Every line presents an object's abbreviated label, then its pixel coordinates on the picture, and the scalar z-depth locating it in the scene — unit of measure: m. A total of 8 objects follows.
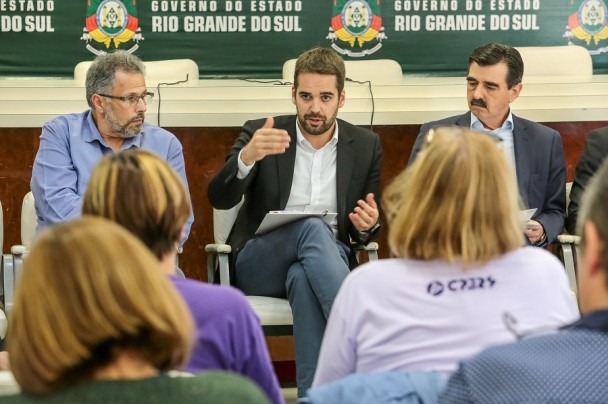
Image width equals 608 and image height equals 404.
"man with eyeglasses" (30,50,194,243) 6.18
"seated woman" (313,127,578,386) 3.16
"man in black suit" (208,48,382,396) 5.75
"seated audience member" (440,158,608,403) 2.22
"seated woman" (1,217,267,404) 2.07
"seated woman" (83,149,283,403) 3.09
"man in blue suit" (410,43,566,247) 6.63
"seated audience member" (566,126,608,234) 6.55
